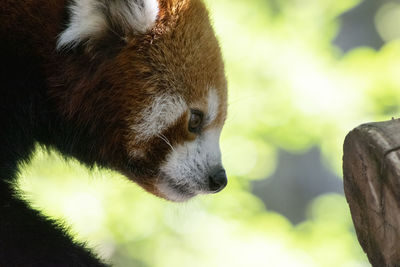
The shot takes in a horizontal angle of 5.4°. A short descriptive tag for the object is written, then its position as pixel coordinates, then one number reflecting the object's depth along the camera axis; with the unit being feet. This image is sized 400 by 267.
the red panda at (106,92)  8.53
